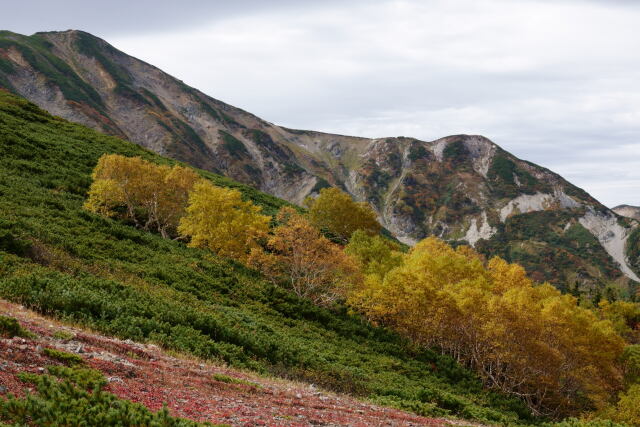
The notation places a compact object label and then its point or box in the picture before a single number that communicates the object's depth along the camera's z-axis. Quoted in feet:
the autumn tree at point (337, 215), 272.72
